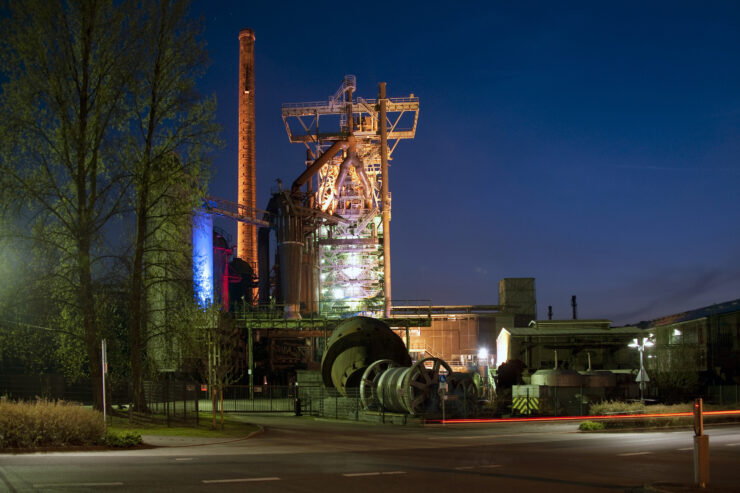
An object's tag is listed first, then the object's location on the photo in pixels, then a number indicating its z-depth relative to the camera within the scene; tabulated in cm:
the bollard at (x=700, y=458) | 1047
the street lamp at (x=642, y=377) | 3303
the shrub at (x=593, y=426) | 2592
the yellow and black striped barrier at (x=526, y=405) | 3488
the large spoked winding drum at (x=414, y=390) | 3108
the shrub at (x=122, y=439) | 1841
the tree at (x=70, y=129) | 2328
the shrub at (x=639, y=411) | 2653
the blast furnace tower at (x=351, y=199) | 7100
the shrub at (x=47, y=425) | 1686
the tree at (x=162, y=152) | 2564
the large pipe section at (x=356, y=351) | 3856
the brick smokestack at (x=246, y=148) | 7338
